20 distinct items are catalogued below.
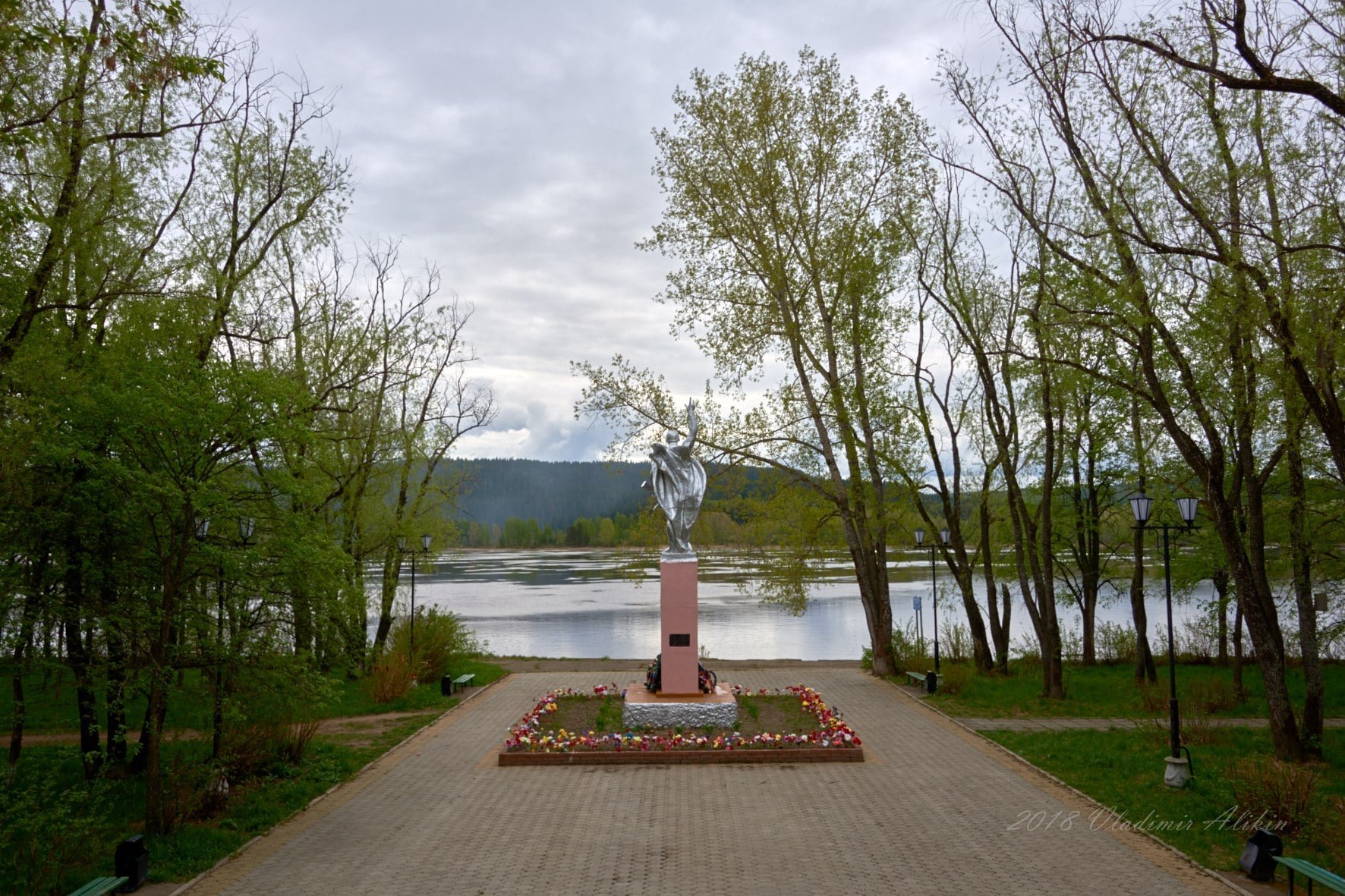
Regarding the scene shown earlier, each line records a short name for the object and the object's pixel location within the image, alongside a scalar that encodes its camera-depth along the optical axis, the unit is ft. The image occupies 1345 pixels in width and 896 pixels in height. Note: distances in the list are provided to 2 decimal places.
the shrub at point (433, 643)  65.79
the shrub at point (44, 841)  23.52
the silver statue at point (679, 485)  50.98
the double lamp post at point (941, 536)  69.62
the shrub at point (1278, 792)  29.48
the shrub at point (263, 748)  37.66
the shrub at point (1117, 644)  85.40
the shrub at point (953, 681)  60.29
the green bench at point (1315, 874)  21.12
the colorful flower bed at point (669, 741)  42.19
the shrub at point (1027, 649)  76.69
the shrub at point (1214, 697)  54.24
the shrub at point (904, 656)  71.41
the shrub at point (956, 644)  78.89
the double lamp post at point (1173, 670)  35.35
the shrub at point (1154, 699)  52.90
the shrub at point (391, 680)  58.34
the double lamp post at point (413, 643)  63.82
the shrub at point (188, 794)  30.89
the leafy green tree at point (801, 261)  66.95
